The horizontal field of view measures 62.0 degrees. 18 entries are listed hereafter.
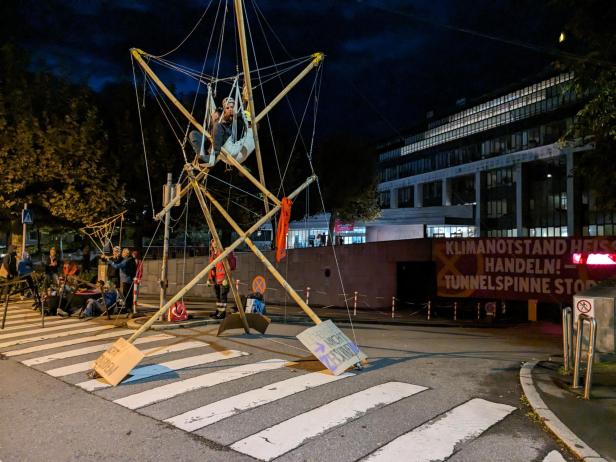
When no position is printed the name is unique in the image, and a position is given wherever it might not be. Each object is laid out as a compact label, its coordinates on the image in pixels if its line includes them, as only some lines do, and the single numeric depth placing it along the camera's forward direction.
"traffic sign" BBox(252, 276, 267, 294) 14.15
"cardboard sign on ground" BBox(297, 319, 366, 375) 7.51
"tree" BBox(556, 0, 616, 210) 10.60
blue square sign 16.85
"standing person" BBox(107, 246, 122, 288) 13.37
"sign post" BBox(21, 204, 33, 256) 16.86
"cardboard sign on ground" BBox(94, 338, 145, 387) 7.09
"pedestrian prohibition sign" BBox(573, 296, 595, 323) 8.07
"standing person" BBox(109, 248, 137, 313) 13.41
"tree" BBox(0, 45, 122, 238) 20.09
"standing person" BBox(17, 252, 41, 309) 15.48
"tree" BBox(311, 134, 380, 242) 40.34
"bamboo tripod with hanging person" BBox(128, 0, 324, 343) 7.75
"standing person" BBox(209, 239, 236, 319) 12.46
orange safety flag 8.20
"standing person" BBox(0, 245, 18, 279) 15.70
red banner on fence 16.56
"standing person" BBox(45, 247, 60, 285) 16.06
